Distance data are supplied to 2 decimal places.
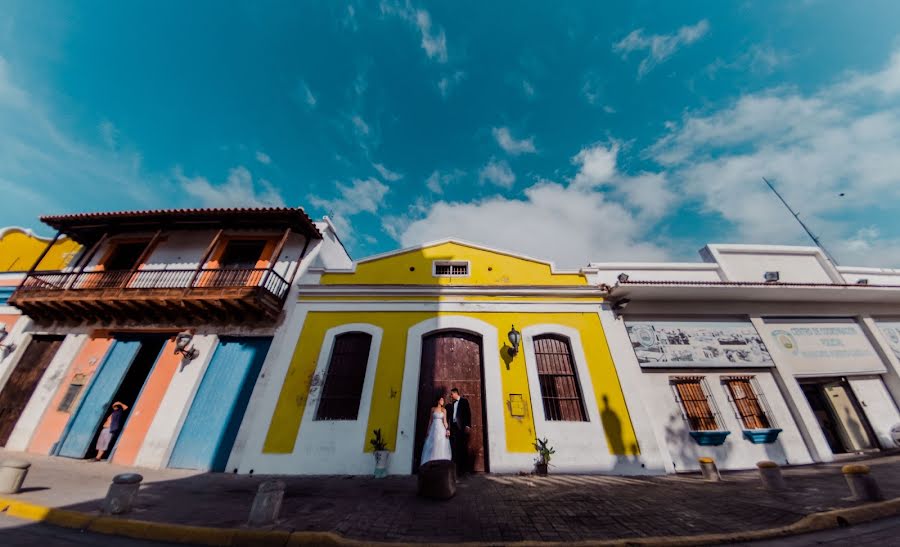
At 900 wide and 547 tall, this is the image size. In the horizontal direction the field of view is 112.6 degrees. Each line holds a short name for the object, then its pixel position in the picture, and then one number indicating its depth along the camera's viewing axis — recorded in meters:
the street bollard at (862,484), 4.16
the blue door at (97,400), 7.98
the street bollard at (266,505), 3.57
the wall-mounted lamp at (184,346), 8.20
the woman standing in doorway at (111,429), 7.78
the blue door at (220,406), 7.41
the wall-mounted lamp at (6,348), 9.44
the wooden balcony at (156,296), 8.42
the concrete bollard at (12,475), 4.52
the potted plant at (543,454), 6.61
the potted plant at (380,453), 6.61
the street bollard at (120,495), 3.88
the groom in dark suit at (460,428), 6.56
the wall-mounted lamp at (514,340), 7.97
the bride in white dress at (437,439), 5.33
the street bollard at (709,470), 6.12
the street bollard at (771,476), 5.14
